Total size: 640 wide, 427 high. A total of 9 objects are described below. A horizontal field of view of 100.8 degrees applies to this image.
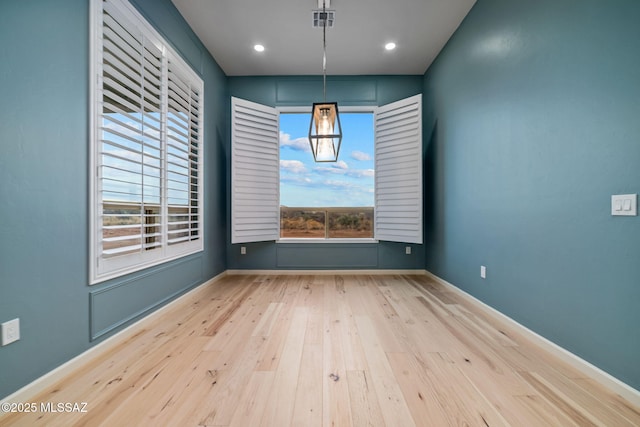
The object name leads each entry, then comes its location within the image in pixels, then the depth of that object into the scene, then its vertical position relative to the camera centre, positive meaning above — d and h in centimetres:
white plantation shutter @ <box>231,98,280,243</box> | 381 +62
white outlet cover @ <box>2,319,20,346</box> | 132 -60
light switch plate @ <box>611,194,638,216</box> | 139 +6
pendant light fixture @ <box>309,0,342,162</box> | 239 +76
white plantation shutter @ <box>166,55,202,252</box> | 270 +65
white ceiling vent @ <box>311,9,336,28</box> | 284 +216
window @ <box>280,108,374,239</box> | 439 +54
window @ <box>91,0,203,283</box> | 185 +57
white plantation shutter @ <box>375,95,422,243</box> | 375 +64
